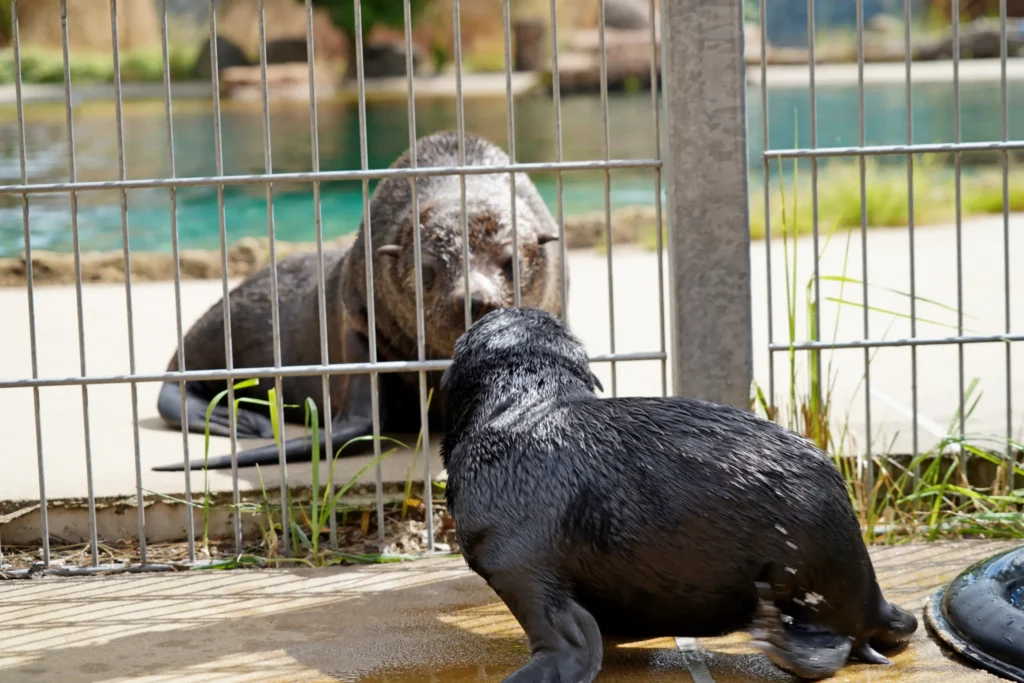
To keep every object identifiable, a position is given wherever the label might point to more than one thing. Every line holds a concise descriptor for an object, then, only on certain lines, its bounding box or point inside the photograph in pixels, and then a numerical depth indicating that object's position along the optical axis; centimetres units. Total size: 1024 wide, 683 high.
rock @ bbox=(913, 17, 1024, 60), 3588
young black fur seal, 283
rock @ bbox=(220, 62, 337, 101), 3200
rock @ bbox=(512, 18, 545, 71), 3650
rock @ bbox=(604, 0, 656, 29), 3662
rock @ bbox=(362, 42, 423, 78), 3544
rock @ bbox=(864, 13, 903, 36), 4528
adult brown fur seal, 536
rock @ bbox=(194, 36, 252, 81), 3564
